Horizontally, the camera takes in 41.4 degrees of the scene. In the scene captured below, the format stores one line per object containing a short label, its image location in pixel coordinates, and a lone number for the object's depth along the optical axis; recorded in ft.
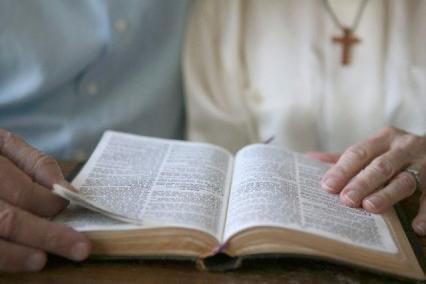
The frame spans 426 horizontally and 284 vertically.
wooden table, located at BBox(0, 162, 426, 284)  2.21
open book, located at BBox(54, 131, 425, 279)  2.20
